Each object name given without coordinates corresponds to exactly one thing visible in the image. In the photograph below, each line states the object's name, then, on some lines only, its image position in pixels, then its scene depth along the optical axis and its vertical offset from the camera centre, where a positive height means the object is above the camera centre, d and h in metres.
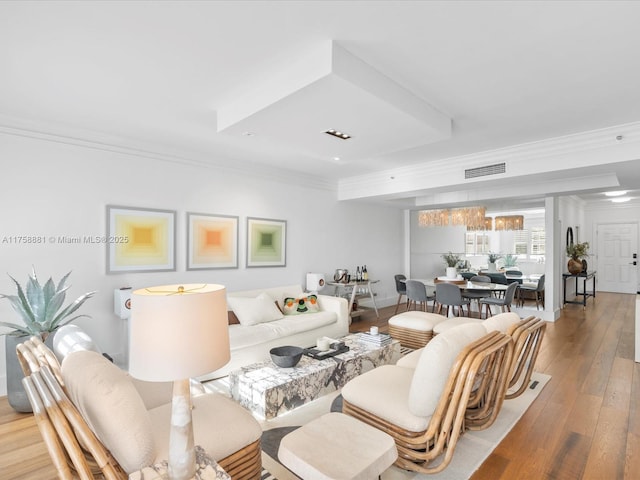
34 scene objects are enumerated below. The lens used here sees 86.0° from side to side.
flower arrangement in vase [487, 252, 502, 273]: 8.40 -0.53
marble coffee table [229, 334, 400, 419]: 2.75 -1.20
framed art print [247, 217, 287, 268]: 5.21 +0.00
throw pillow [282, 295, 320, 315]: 4.87 -0.91
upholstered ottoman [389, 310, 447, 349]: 4.37 -1.11
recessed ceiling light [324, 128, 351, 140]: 3.13 +1.02
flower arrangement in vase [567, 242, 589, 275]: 7.56 -0.36
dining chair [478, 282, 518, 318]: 5.62 -0.96
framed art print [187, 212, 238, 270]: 4.56 +0.01
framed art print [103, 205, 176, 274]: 3.91 +0.02
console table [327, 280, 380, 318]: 6.12 -0.92
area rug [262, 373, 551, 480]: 2.11 -1.42
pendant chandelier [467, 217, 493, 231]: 7.76 +0.40
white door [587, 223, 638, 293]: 9.12 -0.39
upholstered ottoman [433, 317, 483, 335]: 4.18 -1.01
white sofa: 3.77 -1.07
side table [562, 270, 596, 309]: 7.36 -0.88
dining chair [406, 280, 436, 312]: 6.11 -0.89
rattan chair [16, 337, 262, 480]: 1.20 -0.69
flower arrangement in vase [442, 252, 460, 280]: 8.77 -0.43
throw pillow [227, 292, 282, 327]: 4.25 -0.86
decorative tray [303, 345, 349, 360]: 3.37 -1.11
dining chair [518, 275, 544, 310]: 6.30 -0.93
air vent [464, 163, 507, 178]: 4.39 +0.95
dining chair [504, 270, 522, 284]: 7.23 -0.73
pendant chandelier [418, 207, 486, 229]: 6.86 +0.53
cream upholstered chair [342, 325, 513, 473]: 1.85 -0.91
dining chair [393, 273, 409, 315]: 7.07 -0.91
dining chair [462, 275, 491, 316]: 6.01 -0.92
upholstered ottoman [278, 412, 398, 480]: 1.52 -1.00
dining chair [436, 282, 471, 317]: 5.67 -0.87
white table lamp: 1.21 -0.38
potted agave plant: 2.89 -0.69
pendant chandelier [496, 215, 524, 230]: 8.37 +0.50
